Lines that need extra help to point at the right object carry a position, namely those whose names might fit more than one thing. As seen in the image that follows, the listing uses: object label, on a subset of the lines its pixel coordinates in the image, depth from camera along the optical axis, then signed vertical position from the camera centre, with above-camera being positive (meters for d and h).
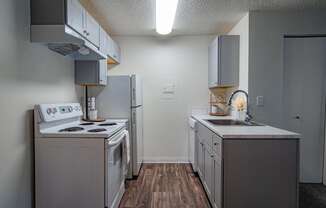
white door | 2.89 +0.01
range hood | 1.84 +0.53
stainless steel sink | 2.57 -0.30
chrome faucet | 2.65 -0.20
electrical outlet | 2.83 -0.01
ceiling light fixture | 2.35 +1.05
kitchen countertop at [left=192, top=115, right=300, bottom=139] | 1.83 -0.30
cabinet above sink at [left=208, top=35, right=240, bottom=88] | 3.17 +0.57
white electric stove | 1.92 -0.61
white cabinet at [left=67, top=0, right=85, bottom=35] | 1.88 +0.76
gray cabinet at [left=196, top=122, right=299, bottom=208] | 1.83 -0.63
